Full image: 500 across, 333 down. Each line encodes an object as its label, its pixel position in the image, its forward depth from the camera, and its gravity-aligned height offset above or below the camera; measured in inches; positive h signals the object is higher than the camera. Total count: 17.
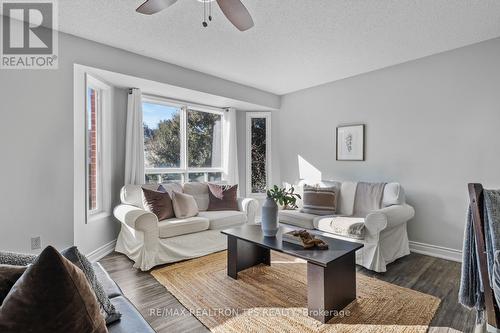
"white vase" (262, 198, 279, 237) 101.7 -21.8
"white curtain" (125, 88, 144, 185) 146.0 +11.3
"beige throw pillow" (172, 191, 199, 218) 133.6 -22.6
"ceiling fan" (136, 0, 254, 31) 71.3 +43.4
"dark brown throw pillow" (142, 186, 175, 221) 127.1 -20.6
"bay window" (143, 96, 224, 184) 163.5 +13.7
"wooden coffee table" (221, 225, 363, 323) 77.2 -33.7
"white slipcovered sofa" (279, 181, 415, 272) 109.7 -29.3
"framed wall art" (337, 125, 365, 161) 158.2 +12.9
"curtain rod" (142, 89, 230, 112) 161.8 +40.9
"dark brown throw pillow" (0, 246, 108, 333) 28.6 -16.0
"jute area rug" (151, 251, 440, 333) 75.3 -47.1
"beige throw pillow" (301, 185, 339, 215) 143.3 -21.1
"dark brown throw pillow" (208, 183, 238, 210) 154.2 -21.0
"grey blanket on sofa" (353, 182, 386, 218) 136.0 -18.6
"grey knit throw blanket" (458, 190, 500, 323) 53.7 -20.4
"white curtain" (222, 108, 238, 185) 196.4 +9.4
